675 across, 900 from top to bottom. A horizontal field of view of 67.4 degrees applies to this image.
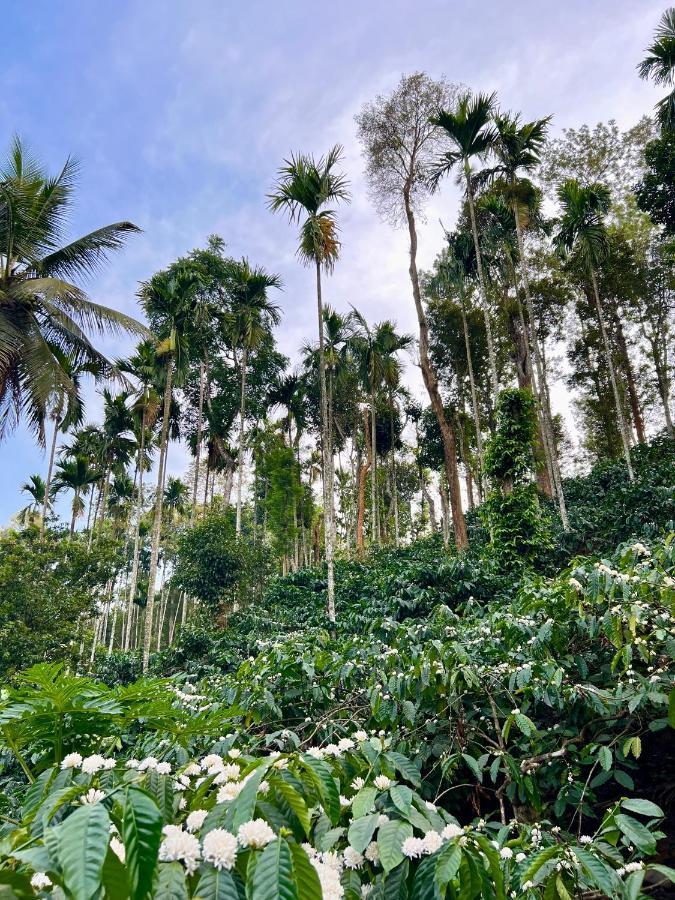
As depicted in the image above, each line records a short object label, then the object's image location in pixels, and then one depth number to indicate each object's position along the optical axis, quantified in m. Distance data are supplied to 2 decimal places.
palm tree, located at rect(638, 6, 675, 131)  10.86
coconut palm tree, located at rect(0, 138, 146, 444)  7.74
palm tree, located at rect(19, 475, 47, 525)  19.88
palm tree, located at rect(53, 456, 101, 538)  18.48
